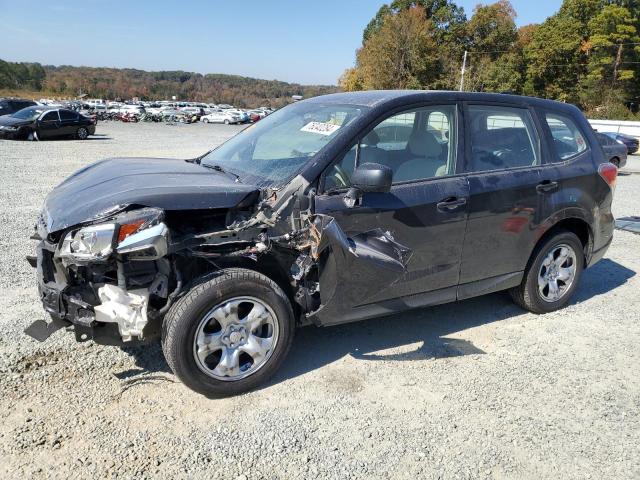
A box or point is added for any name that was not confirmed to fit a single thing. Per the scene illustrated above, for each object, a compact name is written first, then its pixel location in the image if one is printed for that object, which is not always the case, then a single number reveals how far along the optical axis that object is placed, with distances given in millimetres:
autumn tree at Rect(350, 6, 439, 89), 59500
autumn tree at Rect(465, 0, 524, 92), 62972
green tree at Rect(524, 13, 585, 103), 60219
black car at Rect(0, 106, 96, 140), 21328
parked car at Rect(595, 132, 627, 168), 14180
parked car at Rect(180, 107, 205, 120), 50031
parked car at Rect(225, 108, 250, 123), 51256
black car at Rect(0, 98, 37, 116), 25869
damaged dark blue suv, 2998
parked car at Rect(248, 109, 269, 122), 53066
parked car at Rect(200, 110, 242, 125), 50281
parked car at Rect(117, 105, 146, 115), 44750
